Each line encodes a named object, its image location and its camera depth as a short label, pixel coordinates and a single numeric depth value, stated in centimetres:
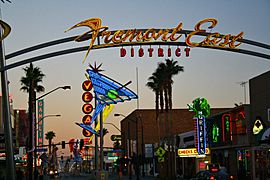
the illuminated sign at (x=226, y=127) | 5134
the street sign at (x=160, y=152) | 5238
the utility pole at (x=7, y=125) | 2269
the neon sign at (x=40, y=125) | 8750
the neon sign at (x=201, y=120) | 5369
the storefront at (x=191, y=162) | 6022
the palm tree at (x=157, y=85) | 6681
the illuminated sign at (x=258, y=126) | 4359
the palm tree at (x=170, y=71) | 6531
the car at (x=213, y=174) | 3369
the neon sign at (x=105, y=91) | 5962
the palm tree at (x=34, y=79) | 5981
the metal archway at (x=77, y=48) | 2212
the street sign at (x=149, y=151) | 9912
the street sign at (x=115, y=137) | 11778
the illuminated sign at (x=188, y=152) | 5931
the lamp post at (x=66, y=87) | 4053
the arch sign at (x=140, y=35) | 2358
